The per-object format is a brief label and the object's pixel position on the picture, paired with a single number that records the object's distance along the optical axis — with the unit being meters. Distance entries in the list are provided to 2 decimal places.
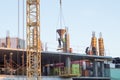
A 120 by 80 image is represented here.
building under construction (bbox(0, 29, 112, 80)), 64.50
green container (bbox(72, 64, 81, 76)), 68.92
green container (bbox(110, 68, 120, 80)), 74.81
